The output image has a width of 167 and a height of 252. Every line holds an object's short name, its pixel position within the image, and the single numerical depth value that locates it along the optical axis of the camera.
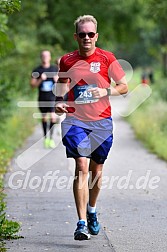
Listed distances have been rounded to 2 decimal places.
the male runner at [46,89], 27.10
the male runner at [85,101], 12.62
